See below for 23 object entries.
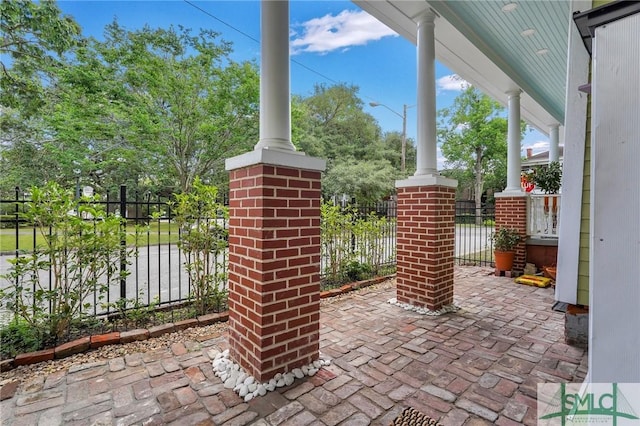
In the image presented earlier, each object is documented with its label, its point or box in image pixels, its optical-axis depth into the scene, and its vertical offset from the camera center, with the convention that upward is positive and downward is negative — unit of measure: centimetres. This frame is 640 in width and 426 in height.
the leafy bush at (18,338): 232 -108
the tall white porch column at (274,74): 210 +92
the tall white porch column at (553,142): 806 +180
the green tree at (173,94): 822 +320
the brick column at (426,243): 335 -42
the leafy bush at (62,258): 238 -46
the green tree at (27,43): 374 +232
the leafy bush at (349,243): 444 -58
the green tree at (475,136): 1877 +463
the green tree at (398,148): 2059 +445
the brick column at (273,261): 195 -38
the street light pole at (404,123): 1786 +531
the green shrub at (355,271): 462 -100
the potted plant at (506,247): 520 -68
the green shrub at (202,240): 318 -37
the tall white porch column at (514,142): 551 +122
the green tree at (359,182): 1431 +116
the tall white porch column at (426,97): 346 +127
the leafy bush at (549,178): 536 +54
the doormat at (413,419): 163 -117
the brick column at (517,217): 540 -17
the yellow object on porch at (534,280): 456 -112
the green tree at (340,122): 1792 +536
